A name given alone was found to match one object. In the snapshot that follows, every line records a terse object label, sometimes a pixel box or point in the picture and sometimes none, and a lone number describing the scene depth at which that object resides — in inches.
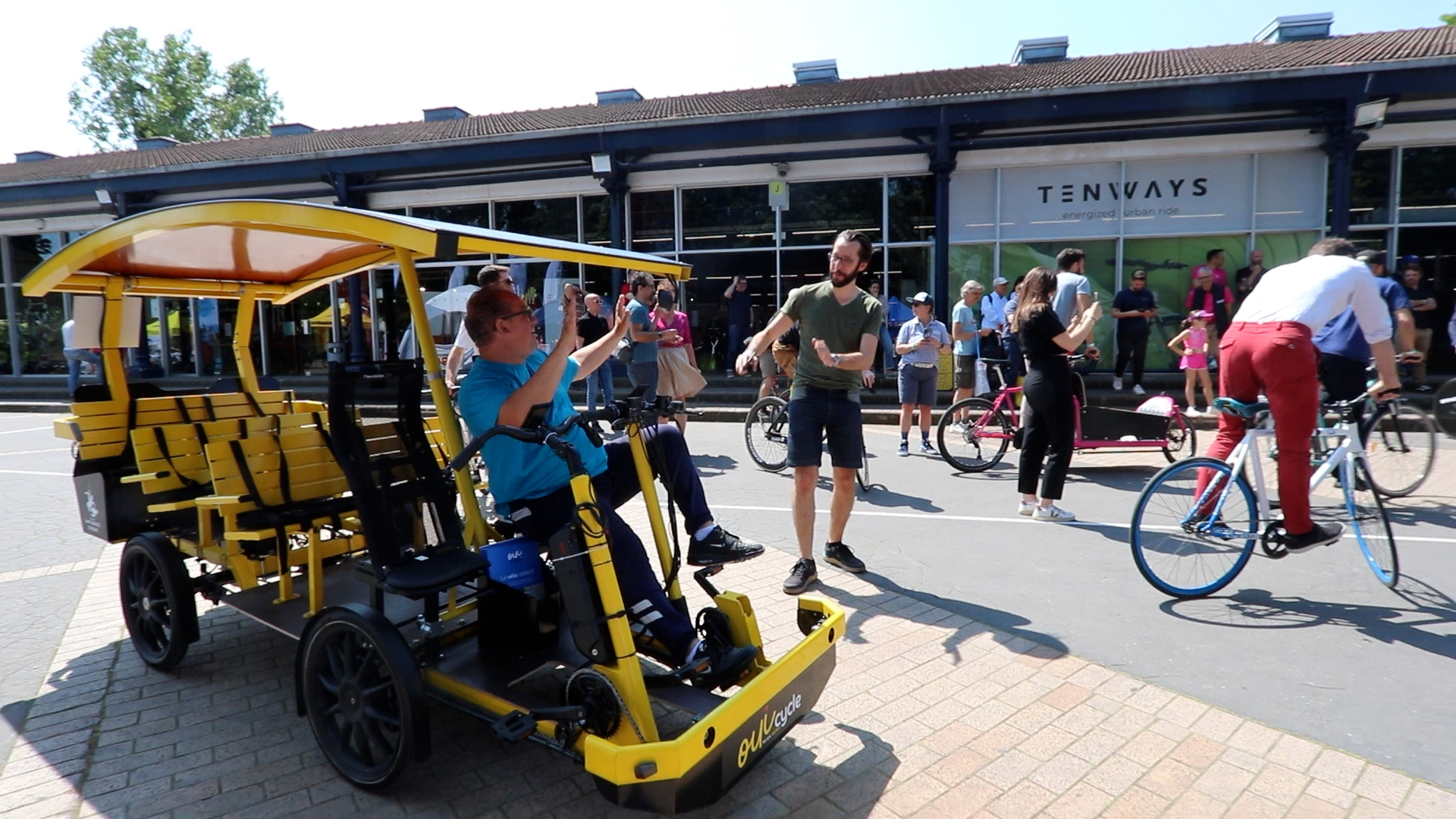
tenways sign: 541.6
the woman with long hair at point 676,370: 360.8
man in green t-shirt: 188.5
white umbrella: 570.8
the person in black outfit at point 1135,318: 489.1
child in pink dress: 418.3
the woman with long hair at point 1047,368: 232.2
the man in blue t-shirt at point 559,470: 123.7
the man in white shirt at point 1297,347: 173.9
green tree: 1883.6
